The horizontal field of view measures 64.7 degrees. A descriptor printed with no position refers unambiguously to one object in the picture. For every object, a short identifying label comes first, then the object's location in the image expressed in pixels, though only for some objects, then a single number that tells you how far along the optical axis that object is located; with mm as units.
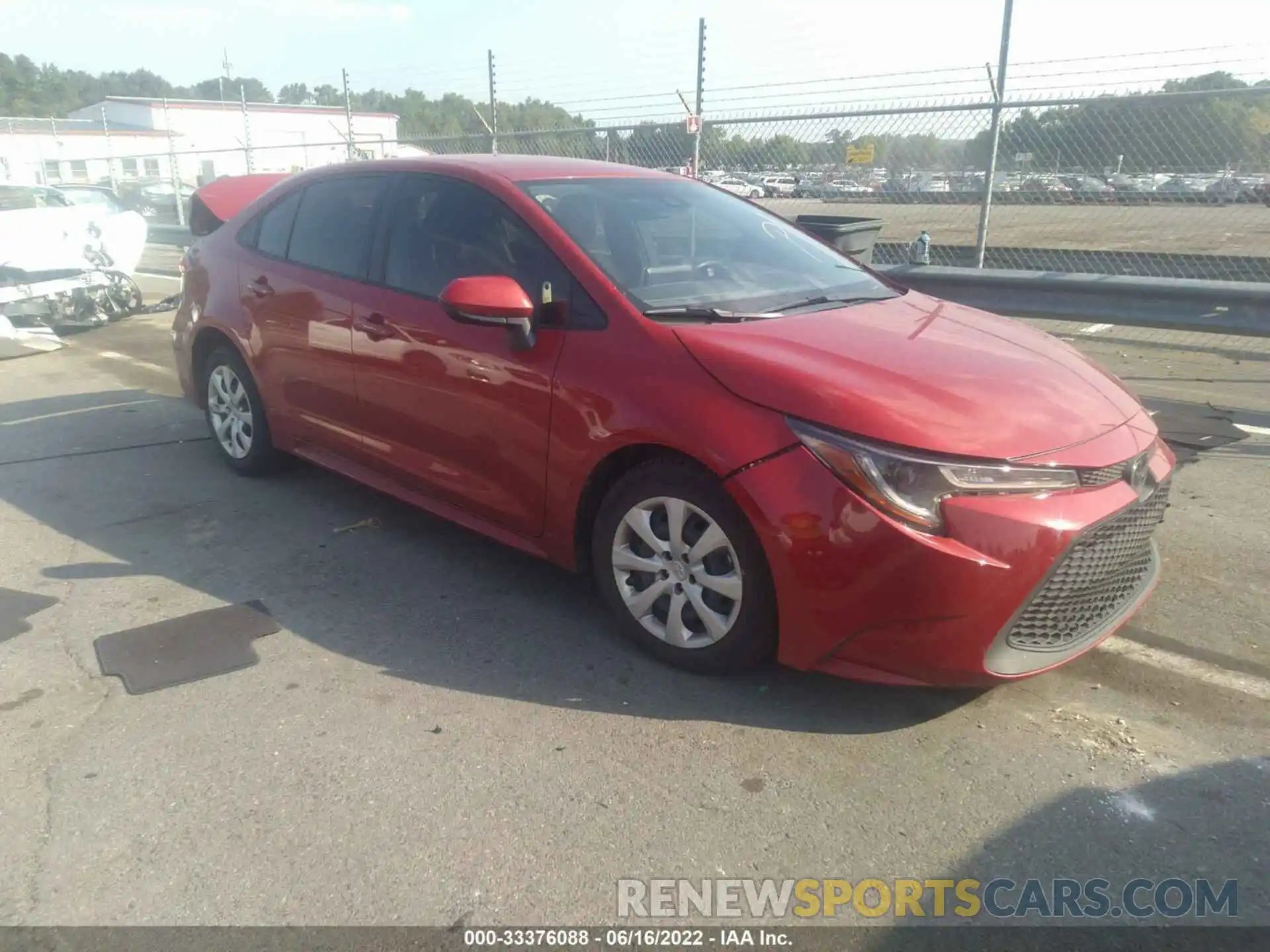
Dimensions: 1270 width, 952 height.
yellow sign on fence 9297
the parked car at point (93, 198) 11798
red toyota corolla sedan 2795
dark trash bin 6551
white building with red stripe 23381
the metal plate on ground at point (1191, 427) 5738
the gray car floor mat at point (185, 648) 3420
